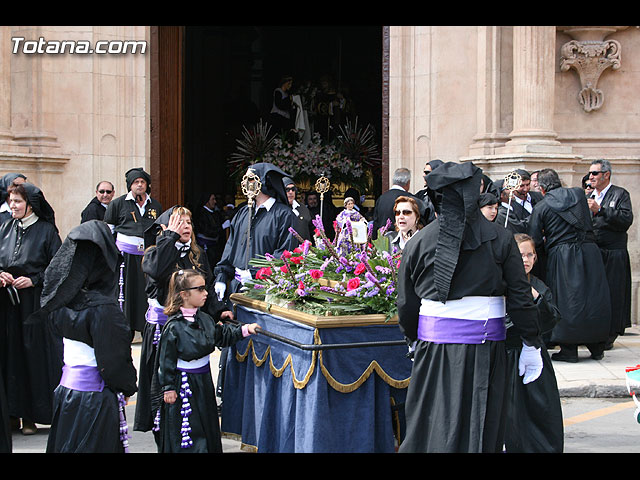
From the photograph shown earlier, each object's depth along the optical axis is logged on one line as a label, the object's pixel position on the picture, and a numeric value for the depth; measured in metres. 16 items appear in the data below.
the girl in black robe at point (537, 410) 5.78
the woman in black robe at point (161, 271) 6.43
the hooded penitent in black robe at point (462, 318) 4.96
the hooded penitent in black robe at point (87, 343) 5.15
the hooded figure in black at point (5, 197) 7.98
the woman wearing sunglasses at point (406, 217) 7.11
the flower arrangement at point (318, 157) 16.20
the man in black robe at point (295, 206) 12.34
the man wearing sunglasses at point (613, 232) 10.38
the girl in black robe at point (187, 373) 5.69
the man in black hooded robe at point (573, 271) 9.59
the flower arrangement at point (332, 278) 5.92
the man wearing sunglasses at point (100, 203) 10.85
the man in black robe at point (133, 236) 10.09
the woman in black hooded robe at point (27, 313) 7.39
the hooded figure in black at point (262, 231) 7.64
